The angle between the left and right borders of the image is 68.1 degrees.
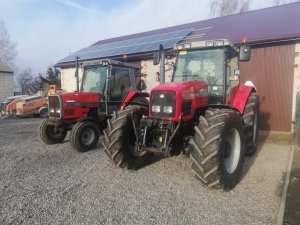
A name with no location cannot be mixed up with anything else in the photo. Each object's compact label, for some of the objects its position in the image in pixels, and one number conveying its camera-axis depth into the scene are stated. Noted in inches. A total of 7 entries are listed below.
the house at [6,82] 876.3
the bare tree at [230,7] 862.8
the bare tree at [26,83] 1098.0
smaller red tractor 223.6
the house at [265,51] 280.6
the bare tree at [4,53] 1303.0
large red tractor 131.1
